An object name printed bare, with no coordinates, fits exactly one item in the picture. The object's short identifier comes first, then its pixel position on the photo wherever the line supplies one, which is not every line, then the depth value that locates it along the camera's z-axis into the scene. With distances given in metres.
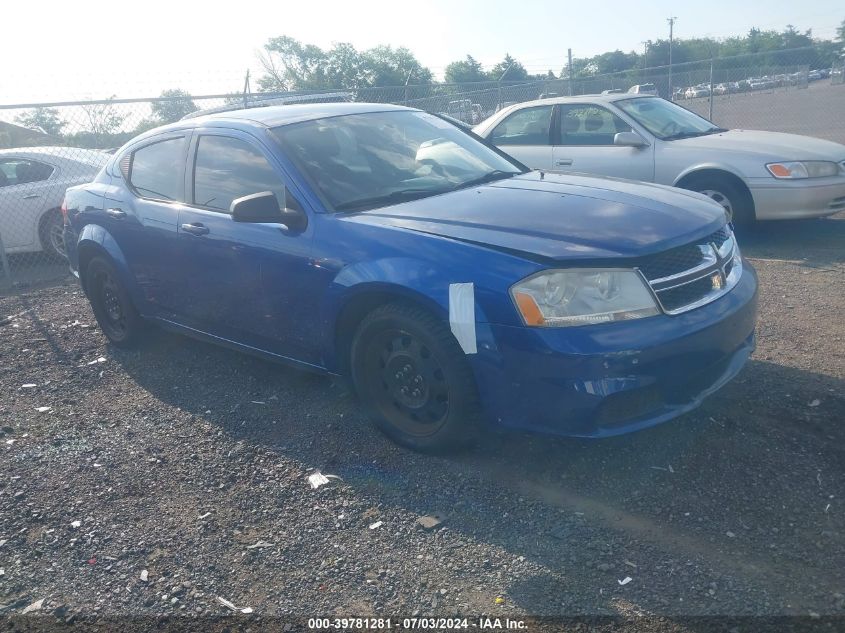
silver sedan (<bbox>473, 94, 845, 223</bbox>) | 7.69
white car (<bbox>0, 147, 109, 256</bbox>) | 9.70
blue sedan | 3.40
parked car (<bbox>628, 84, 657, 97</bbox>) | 16.97
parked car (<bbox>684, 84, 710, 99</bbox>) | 18.88
